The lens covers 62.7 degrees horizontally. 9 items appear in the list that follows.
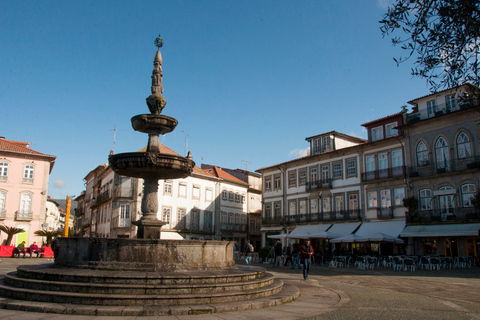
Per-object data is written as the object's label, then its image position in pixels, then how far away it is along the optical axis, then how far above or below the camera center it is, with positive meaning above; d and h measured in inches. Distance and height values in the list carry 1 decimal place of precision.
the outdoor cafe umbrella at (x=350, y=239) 994.3 -13.4
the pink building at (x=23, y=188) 1449.3 +163.0
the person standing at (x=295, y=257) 824.3 -50.4
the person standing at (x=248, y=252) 827.8 -39.6
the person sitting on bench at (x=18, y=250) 1104.9 -49.1
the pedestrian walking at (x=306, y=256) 535.5 -30.5
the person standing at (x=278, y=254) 887.1 -46.3
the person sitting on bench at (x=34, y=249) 1132.4 -48.2
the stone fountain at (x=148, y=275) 274.8 -33.8
